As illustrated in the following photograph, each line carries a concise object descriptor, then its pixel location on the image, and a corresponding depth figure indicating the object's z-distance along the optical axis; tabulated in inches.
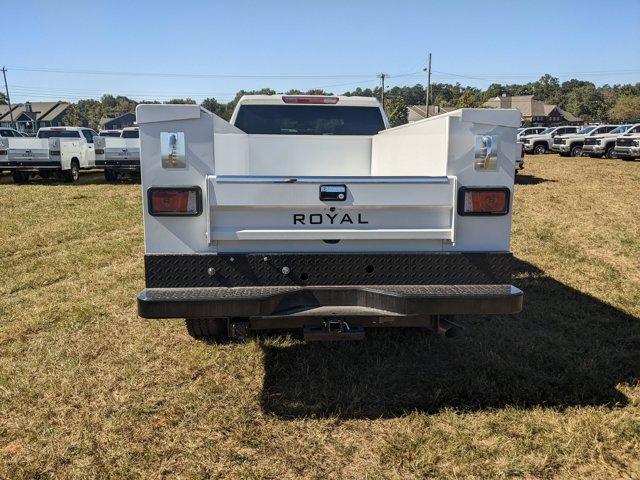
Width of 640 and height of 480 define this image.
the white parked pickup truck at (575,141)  1088.8
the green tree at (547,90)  5590.1
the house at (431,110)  2568.9
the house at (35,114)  3387.6
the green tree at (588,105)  4032.0
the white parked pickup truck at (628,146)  889.5
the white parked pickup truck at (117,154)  691.4
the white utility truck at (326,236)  118.3
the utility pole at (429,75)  2132.8
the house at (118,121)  4033.2
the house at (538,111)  3730.3
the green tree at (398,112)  2792.8
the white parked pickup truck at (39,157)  642.2
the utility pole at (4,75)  2756.9
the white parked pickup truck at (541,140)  1199.6
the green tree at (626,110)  3204.0
